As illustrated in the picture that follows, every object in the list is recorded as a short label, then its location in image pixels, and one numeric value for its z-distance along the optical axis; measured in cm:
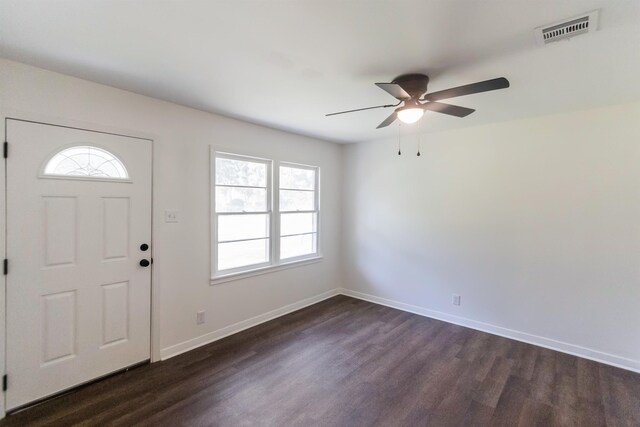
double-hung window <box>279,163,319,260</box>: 417
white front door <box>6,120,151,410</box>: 214
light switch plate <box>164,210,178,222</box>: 289
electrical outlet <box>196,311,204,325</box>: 314
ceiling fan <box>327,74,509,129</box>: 209
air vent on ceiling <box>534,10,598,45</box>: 153
